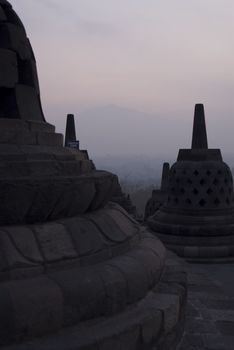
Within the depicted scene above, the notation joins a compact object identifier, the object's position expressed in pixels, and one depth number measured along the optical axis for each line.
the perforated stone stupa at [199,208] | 7.50
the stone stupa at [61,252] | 2.62
